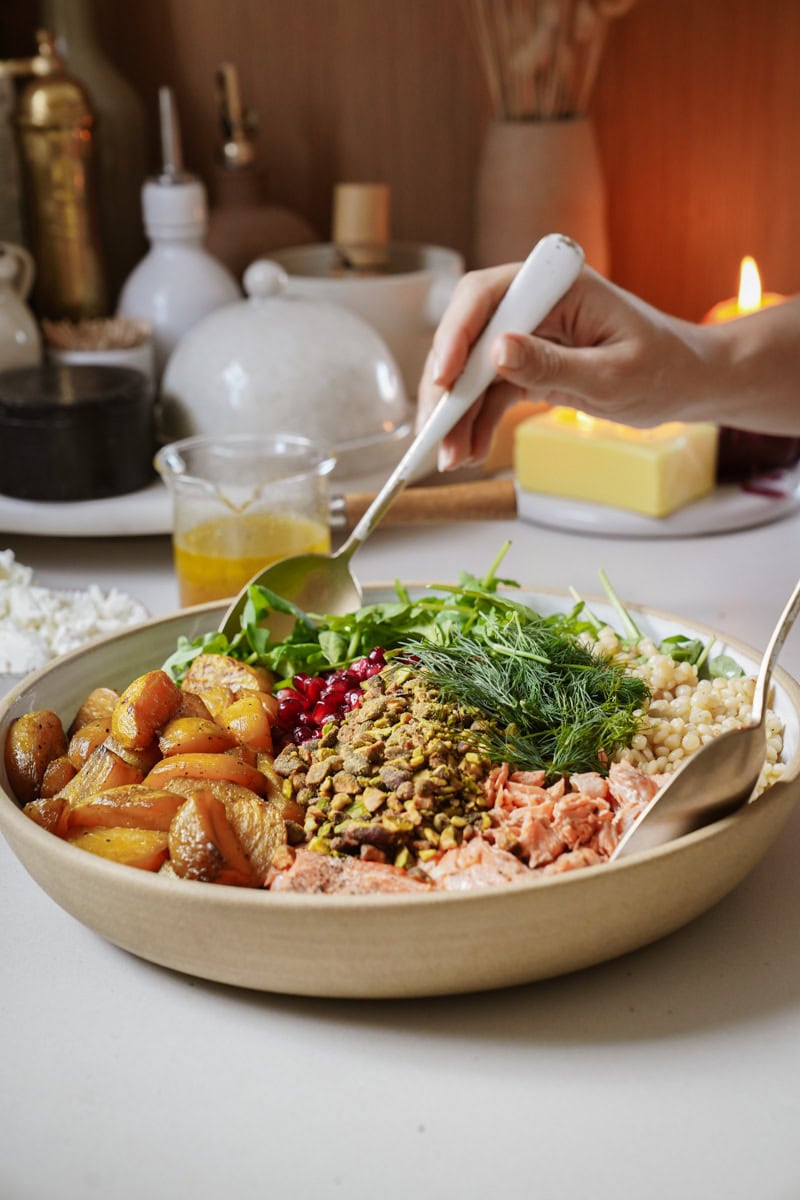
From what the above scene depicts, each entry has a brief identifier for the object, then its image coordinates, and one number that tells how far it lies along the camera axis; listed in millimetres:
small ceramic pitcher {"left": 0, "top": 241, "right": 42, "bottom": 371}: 1565
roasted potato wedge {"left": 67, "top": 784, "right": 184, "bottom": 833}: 762
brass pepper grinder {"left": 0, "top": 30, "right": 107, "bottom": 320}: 1750
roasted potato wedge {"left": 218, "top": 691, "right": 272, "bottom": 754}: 890
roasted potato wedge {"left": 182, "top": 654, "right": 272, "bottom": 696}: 959
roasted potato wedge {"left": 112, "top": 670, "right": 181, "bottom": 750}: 860
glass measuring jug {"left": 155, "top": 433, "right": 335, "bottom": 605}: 1243
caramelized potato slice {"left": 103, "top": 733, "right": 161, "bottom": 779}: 860
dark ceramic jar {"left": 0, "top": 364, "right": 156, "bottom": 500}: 1406
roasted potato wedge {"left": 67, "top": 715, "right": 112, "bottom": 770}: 879
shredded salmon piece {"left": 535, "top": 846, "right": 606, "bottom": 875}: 712
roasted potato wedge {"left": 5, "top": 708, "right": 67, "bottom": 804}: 850
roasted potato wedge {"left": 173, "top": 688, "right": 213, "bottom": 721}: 889
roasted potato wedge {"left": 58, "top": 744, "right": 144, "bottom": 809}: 819
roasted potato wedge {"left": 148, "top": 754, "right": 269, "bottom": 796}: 812
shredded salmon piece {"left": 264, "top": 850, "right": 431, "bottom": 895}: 704
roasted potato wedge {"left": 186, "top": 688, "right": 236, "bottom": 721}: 925
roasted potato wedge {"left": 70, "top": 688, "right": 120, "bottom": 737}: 940
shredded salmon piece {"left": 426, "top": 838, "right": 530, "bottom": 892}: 696
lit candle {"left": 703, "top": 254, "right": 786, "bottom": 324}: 1694
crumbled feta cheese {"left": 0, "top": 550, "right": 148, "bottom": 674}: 1148
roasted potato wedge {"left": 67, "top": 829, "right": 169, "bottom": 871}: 734
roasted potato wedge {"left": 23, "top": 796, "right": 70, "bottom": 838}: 793
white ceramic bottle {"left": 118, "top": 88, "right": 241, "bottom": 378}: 1719
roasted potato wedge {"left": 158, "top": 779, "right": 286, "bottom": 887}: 755
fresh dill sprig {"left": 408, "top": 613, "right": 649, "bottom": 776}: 848
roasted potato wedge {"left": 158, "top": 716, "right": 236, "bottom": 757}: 850
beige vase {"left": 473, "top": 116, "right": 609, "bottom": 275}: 1841
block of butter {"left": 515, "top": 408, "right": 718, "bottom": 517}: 1466
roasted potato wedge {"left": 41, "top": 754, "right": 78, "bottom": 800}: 849
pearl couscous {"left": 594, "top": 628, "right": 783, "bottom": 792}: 858
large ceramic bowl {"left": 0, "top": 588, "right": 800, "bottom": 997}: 650
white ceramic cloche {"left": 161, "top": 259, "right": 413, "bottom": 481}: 1478
